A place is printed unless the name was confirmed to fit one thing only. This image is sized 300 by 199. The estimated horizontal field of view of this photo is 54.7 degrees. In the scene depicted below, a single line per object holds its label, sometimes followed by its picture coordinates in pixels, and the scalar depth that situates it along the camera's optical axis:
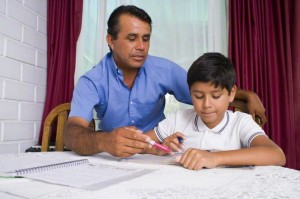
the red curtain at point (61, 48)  2.19
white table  0.49
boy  1.04
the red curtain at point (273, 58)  1.79
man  1.36
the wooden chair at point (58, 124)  1.52
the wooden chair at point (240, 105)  1.39
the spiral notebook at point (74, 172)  0.57
